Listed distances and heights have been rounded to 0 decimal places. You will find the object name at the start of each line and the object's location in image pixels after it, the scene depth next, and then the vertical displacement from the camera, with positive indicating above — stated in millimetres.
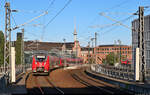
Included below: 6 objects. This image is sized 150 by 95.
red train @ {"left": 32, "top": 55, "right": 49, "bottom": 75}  38219 -1782
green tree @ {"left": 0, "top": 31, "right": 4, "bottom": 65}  64044 -619
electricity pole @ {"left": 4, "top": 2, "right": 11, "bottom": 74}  23719 +2058
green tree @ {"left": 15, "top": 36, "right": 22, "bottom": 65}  72319 +385
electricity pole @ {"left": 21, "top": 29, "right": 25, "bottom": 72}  46897 -912
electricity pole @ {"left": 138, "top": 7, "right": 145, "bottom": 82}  25016 +775
